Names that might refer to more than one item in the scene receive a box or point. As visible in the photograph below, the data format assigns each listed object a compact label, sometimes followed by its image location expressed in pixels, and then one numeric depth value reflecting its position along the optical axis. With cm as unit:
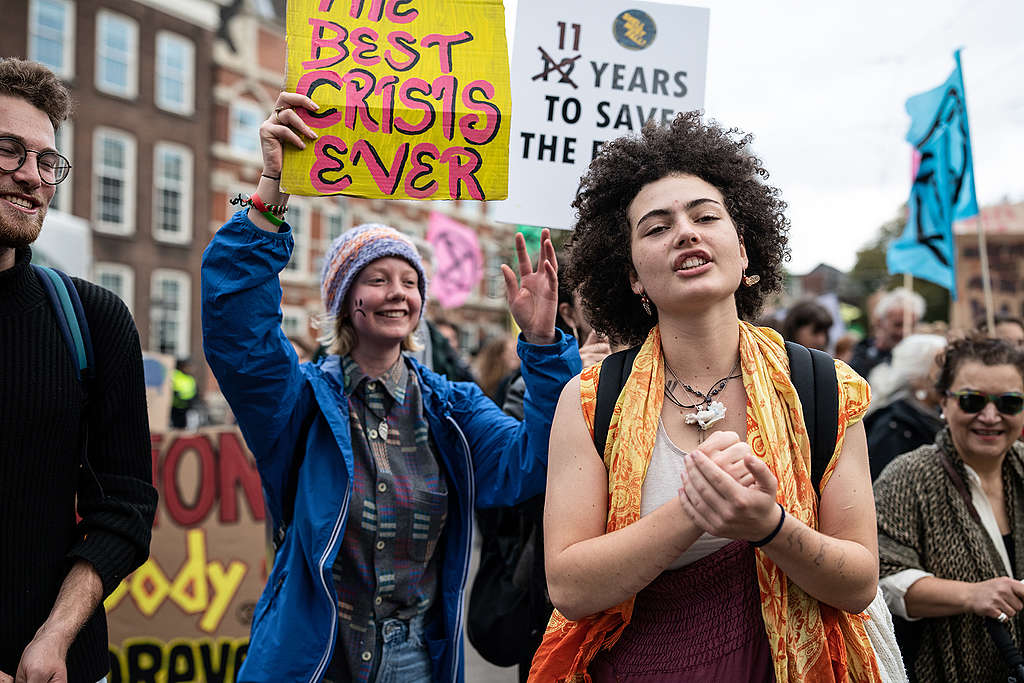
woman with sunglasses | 253
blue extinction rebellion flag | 478
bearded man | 176
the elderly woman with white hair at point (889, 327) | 651
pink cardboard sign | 963
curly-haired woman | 156
